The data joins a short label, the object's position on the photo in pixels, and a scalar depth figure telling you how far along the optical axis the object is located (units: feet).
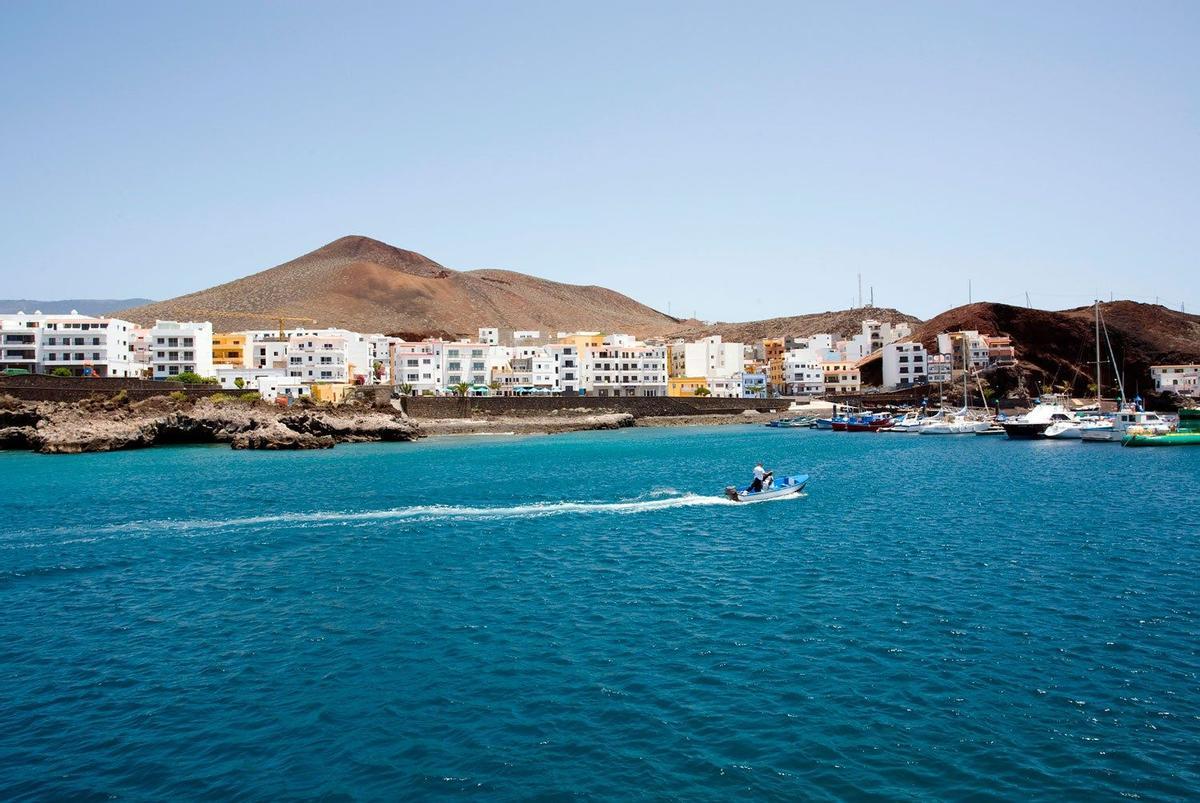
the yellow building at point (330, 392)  299.79
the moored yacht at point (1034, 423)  252.01
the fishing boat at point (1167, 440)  219.41
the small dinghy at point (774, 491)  127.24
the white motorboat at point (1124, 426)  234.01
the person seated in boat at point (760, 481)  128.06
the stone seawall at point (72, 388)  247.91
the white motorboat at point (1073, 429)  244.01
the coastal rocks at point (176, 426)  227.20
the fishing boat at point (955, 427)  280.31
